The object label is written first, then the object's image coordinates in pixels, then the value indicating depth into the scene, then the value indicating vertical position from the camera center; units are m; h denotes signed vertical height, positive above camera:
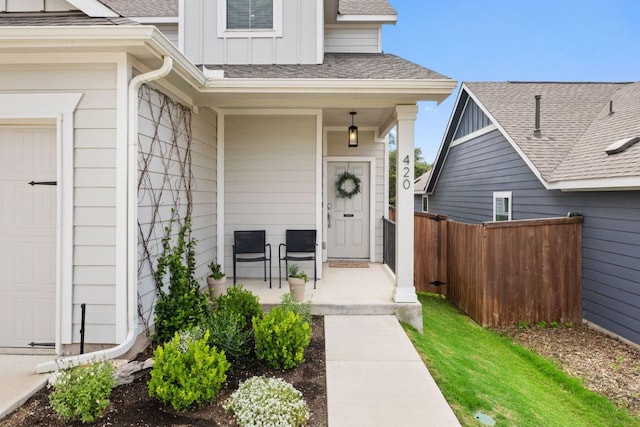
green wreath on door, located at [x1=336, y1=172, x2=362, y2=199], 7.88 +0.63
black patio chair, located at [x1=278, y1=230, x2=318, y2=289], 5.88 -0.37
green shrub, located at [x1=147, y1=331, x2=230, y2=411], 2.65 -1.08
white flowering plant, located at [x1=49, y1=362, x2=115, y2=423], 2.53 -1.13
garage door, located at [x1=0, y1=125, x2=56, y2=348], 3.58 -0.23
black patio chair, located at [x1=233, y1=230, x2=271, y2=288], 5.75 -0.38
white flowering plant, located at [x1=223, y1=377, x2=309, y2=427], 2.46 -1.20
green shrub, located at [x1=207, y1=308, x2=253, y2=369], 3.37 -1.04
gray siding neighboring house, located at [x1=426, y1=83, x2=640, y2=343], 5.37 +0.94
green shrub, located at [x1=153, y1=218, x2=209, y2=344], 3.78 -0.79
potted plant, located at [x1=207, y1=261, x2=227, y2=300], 5.20 -0.86
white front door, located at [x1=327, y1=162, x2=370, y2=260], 7.93 -0.02
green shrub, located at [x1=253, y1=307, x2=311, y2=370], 3.31 -1.02
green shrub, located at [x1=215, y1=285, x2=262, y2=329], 4.07 -0.88
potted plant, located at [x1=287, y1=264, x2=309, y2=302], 4.81 -0.82
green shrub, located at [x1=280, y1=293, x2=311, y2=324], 3.97 -0.90
